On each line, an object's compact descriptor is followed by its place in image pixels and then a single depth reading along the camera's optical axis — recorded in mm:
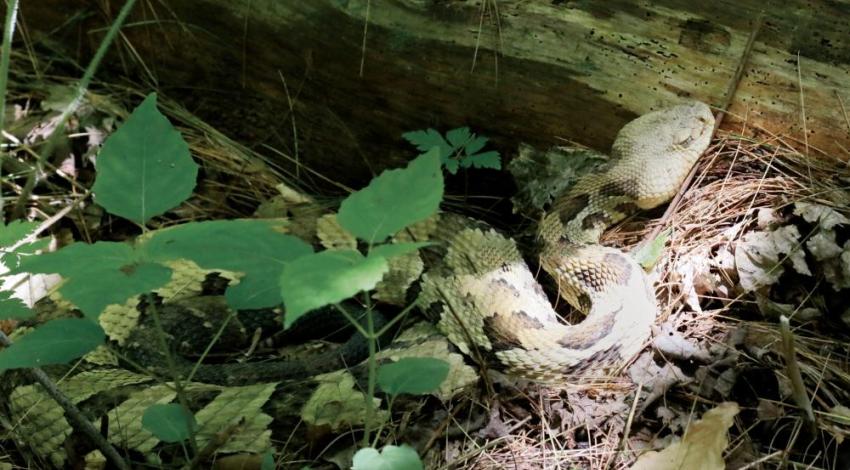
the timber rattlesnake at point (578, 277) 2992
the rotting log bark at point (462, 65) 3320
